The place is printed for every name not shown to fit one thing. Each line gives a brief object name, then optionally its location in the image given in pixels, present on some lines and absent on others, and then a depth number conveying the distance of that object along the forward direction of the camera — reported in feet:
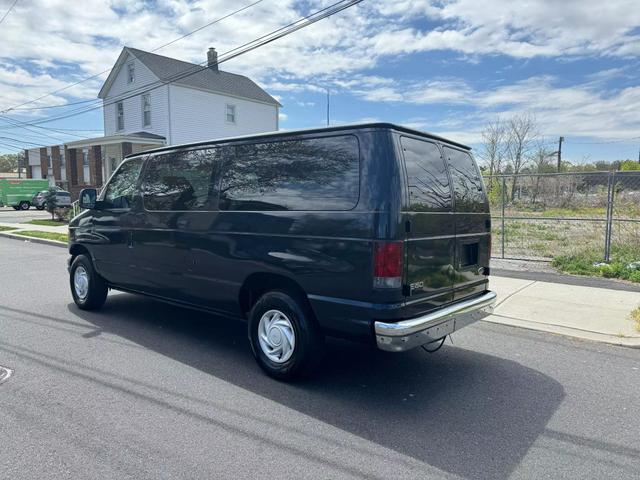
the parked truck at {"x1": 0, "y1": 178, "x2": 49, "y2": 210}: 112.06
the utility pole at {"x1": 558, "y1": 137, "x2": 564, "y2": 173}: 147.56
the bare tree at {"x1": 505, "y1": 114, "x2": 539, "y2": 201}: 104.22
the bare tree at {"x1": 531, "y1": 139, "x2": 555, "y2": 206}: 104.99
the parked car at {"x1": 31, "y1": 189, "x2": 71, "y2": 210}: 73.21
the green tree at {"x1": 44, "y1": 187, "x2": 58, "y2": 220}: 71.97
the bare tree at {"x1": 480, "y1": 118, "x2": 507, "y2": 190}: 103.47
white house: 86.02
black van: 11.90
